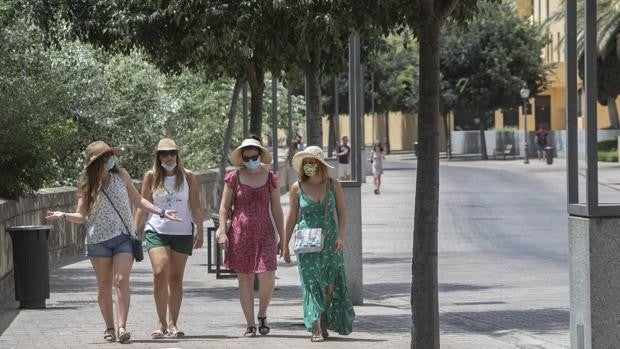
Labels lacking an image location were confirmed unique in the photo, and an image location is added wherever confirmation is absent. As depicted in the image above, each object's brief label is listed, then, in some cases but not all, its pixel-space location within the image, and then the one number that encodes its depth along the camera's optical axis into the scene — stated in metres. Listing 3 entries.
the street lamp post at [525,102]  72.31
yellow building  90.38
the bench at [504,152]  83.81
